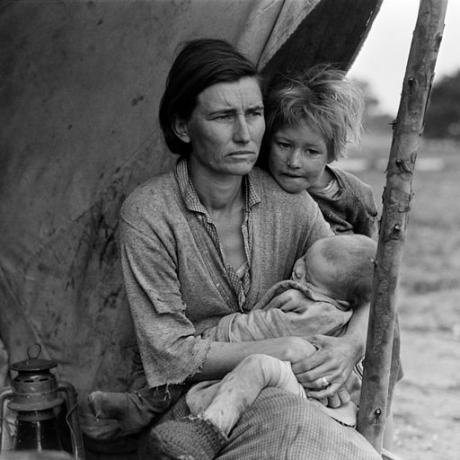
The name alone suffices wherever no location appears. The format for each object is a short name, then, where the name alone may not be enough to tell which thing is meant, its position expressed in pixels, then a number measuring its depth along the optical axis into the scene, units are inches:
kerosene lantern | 114.0
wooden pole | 86.4
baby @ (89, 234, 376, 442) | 99.7
